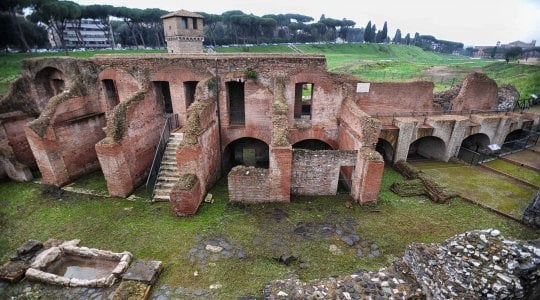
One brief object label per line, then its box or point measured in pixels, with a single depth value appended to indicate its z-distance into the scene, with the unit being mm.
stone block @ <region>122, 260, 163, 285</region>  6801
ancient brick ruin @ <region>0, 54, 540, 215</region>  10055
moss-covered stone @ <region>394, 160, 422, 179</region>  12319
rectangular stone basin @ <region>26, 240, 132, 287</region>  6961
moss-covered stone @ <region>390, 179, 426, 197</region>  11104
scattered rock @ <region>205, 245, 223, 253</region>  8047
